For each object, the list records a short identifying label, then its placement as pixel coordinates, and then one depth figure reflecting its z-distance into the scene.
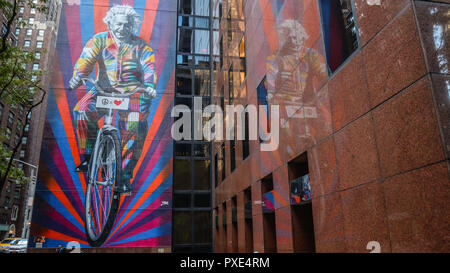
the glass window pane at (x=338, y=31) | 7.68
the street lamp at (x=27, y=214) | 70.44
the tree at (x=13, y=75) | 10.73
